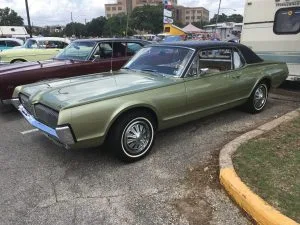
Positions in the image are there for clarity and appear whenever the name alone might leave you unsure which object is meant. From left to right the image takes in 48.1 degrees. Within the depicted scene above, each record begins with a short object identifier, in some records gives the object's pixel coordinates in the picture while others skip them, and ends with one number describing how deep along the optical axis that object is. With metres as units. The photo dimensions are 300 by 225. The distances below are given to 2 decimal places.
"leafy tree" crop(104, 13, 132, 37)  82.43
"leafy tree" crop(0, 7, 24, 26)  86.75
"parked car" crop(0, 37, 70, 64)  11.37
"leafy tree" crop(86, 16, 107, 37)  97.50
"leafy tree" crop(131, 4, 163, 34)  92.38
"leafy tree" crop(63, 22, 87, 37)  99.38
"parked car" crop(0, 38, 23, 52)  18.05
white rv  8.54
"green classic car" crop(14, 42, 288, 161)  3.90
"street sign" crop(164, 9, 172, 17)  22.50
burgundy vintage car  6.60
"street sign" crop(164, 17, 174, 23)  22.78
